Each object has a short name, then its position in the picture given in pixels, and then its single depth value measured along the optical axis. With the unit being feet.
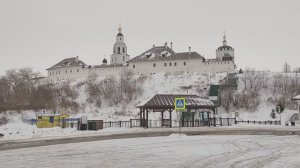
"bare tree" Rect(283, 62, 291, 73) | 483.35
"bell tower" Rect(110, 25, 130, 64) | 366.63
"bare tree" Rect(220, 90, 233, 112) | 205.92
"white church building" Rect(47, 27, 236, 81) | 288.30
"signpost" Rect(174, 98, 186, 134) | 72.59
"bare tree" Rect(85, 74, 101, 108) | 248.48
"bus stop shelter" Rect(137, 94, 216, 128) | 104.26
